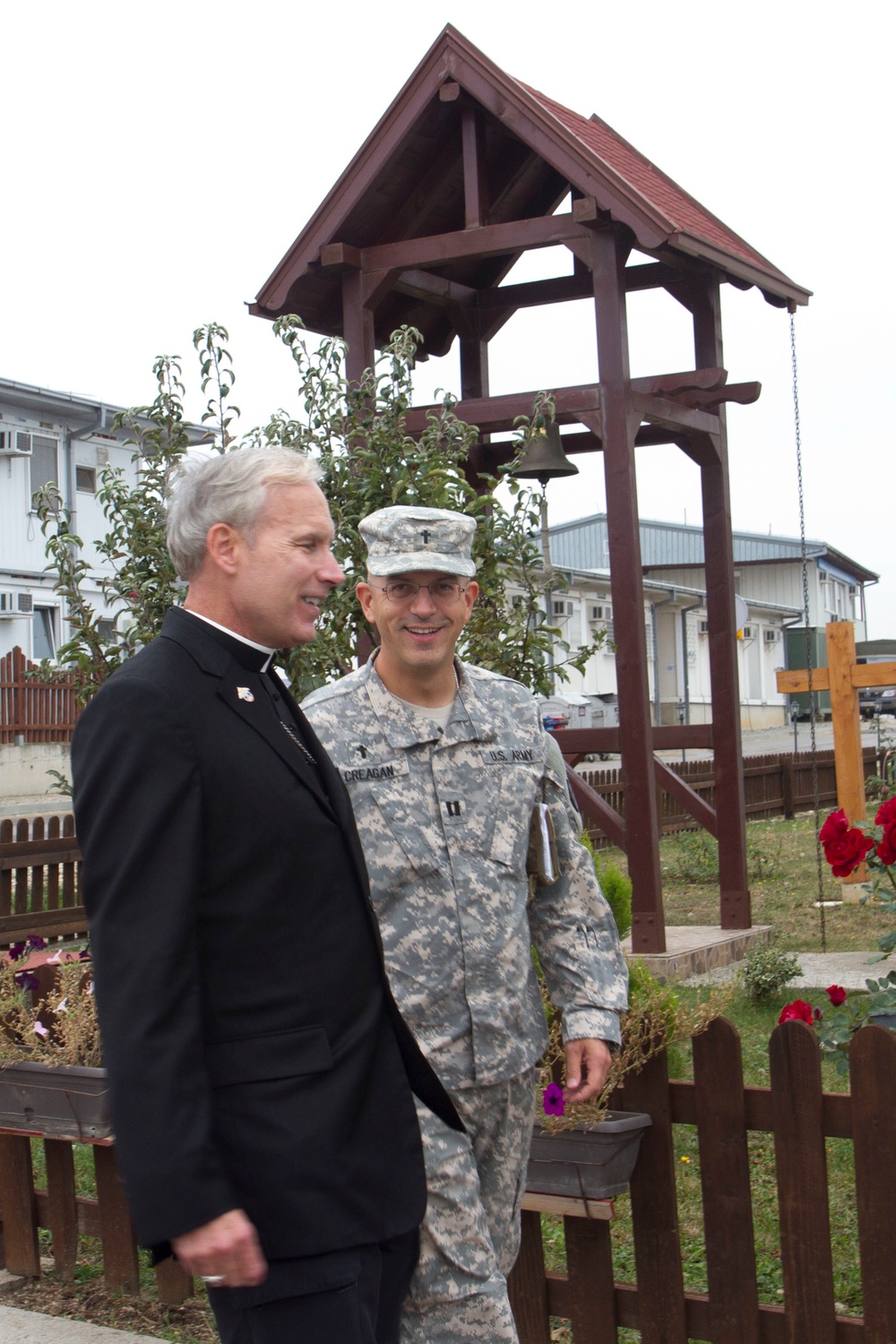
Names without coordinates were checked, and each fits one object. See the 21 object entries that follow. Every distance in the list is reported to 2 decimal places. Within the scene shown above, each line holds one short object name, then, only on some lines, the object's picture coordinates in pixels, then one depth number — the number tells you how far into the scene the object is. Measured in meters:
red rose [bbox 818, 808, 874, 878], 4.69
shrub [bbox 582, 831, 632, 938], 5.38
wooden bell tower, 7.77
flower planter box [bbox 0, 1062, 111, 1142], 4.06
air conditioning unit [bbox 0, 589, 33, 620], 30.80
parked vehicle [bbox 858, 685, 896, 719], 45.24
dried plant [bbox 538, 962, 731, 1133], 3.44
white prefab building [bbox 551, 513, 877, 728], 44.47
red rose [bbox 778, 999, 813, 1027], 3.75
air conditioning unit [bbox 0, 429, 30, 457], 30.94
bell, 7.73
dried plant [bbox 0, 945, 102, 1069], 4.26
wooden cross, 11.02
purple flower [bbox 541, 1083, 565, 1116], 3.40
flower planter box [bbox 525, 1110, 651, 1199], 3.39
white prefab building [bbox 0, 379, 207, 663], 30.98
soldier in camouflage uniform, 2.68
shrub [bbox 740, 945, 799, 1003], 7.06
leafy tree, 4.86
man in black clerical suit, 1.97
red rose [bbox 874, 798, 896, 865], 4.30
